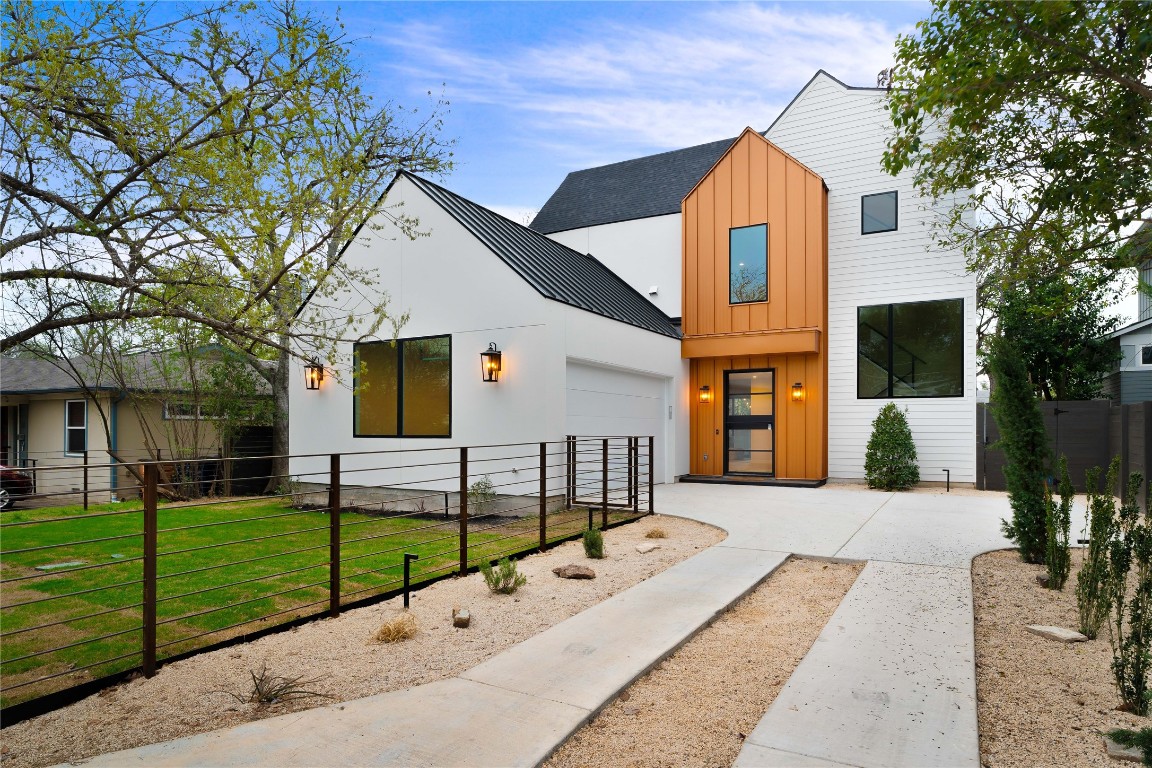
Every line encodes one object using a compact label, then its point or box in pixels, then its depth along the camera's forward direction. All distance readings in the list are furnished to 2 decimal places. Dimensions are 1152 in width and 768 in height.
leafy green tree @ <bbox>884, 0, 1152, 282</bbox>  4.27
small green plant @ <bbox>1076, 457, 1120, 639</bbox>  3.93
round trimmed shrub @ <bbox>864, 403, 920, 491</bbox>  11.24
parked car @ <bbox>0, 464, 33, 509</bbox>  12.26
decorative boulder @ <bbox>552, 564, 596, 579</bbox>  5.50
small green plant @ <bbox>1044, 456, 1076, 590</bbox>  4.92
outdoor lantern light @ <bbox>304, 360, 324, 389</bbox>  10.95
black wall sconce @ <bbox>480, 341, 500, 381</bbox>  9.08
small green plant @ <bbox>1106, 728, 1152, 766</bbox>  2.26
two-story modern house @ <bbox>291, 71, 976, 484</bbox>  10.02
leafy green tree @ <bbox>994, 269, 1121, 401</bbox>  13.84
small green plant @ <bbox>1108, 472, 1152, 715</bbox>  3.04
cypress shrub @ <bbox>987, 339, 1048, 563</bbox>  5.68
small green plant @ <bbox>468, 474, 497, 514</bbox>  8.97
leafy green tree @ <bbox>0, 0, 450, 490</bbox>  3.69
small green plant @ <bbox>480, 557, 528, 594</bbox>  5.01
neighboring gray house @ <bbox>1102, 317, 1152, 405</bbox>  14.12
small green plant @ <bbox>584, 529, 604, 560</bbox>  6.20
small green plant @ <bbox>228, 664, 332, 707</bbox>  3.09
